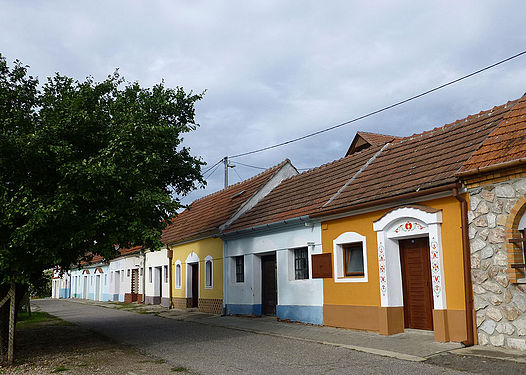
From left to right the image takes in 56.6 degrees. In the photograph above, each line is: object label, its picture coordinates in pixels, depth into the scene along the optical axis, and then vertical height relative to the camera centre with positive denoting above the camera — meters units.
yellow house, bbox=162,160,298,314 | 19.52 +0.71
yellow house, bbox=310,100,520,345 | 9.99 +0.29
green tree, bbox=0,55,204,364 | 9.58 +1.78
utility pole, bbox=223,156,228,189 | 32.44 +5.95
